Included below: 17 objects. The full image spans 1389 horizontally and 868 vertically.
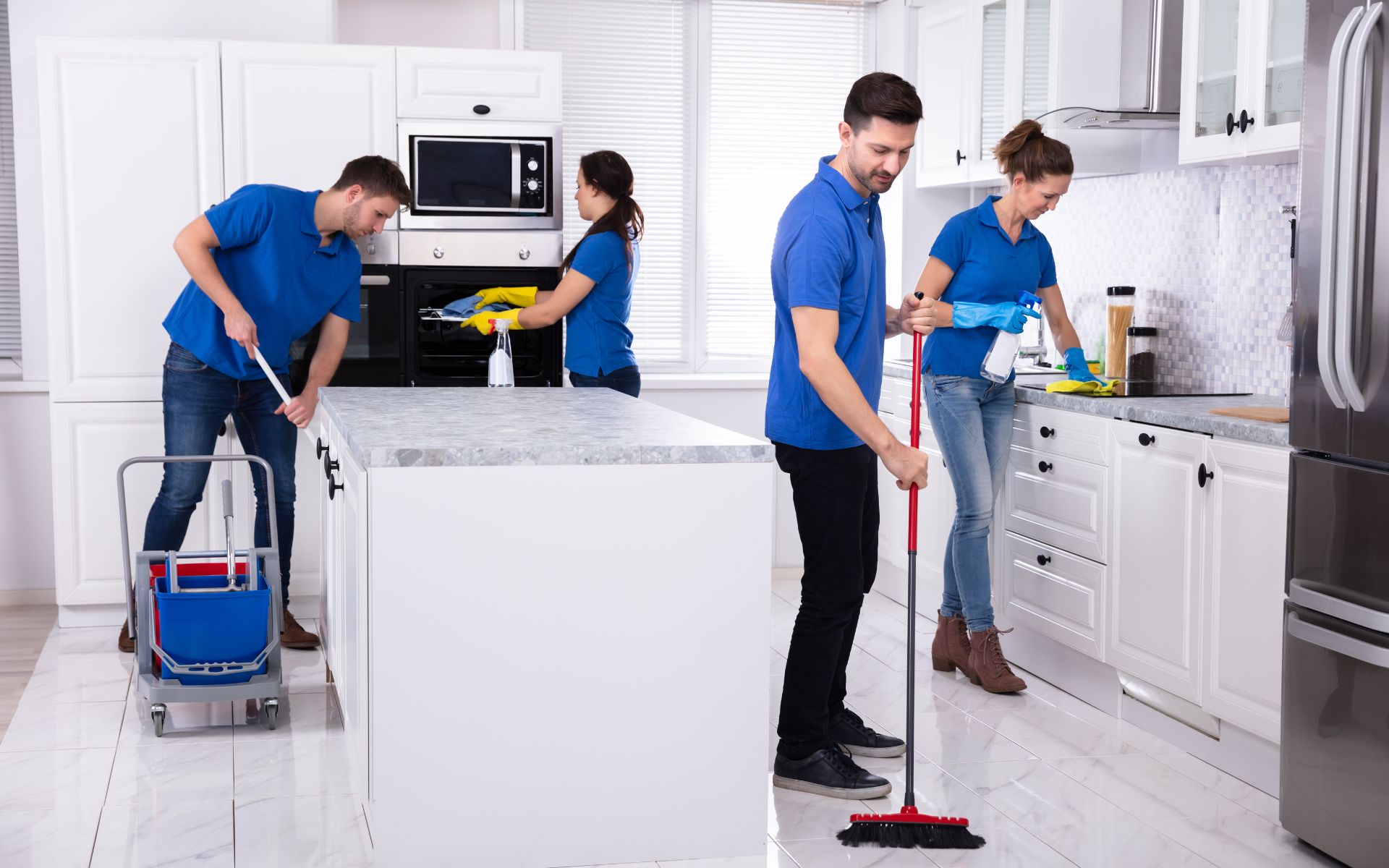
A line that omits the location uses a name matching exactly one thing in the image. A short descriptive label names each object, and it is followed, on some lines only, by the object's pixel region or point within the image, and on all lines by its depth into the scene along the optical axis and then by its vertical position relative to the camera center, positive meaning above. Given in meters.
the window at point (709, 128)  5.06 +0.73
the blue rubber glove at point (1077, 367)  3.61 -0.13
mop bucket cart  3.04 -0.73
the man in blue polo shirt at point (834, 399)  2.44 -0.16
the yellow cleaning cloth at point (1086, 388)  3.49 -0.19
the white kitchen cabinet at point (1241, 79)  2.99 +0.57
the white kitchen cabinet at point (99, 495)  4.09 -0.56
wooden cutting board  2.81 -0.21
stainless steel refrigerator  2.27 -0.25
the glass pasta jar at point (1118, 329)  3.91 -0.03
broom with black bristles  2.51 -0.98
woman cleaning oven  3.83 +0.07
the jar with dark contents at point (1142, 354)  3.89 -0.11
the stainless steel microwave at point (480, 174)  4.15 +0.45
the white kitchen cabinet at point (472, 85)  4.13 +0.72
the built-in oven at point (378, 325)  4.15 -0.03
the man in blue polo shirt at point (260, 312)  3.52 +0.01
